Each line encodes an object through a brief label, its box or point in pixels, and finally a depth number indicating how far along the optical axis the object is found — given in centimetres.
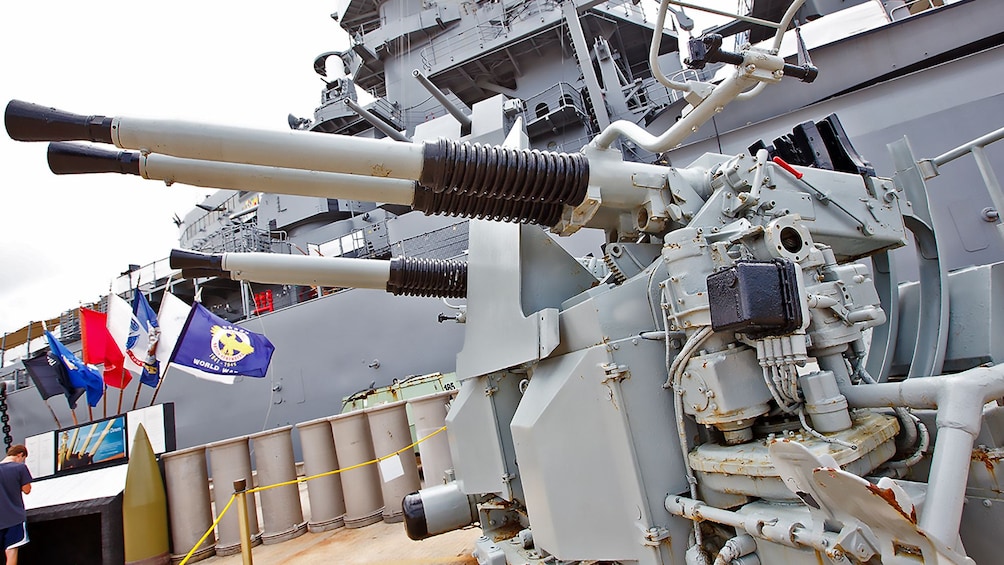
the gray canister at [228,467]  549
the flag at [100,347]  775
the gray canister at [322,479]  529
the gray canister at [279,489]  525
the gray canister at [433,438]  527
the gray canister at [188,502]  521
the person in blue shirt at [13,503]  448
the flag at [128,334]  710
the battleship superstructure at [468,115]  640
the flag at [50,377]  866
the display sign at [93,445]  563
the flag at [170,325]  681
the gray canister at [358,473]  523
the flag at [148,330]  704
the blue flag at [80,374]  854
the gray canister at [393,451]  516
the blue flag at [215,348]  643
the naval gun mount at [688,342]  156
